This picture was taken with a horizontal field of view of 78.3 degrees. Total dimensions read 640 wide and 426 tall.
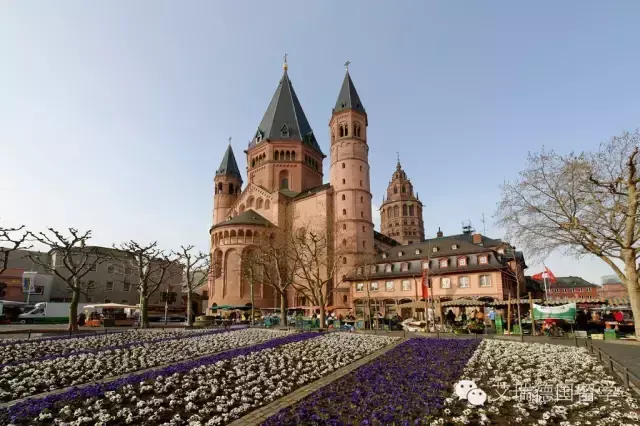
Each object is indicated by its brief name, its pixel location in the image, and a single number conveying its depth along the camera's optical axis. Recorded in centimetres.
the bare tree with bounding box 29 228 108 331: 2962
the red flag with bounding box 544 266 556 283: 2915
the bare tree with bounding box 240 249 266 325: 4756
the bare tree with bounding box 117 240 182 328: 3588
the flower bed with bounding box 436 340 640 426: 770
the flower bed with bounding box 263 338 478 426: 757
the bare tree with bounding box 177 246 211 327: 3923
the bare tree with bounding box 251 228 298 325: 4028
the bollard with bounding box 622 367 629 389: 971
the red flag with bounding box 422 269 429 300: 3083
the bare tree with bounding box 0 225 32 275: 3150
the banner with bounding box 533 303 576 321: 2635
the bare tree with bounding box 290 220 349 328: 4725
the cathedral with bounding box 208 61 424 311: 6031
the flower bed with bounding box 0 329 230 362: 1623
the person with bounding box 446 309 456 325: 3658
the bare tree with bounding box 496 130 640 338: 2194
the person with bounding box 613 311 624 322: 3417
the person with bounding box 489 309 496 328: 3284
